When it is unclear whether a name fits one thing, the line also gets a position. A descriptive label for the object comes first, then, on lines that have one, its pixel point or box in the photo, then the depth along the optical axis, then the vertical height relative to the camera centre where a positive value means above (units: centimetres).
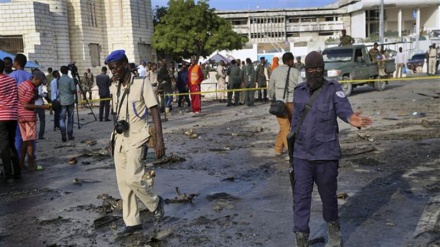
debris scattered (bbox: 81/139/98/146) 1094 -158
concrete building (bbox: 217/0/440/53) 7669 +744
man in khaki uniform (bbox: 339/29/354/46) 2070 +96
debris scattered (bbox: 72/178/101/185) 717 -161
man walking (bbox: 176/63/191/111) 1755 -46
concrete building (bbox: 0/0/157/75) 3441 +350
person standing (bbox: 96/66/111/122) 1578 -58
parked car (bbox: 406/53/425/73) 3606 -27
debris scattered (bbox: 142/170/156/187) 459 -103
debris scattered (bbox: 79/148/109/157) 938 -158
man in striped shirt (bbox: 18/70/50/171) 767 -60
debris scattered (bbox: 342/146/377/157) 810 -152
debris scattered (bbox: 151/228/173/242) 443 -155
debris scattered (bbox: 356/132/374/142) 937 -149
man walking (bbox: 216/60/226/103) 2177 -56
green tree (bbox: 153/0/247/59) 4693 +379
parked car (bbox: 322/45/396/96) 1784 -10
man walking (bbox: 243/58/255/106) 1842 -40
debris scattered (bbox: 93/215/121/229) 503 -157
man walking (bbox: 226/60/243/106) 1842 -41
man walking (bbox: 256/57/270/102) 1884 -32
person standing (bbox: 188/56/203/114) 1593 -27
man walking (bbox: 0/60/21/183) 681 -58
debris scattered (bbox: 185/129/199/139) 1105 -152
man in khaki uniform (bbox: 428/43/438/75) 2586 -5
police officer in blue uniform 379 -65
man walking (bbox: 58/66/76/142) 1113 -49
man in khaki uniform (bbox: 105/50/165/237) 444 -58
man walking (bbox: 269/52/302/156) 774 -30
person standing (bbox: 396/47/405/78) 2603 -6
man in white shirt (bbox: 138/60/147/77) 1859 +9
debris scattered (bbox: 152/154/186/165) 822 -155
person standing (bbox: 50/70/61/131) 1131 -31
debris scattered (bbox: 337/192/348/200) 554 -153
